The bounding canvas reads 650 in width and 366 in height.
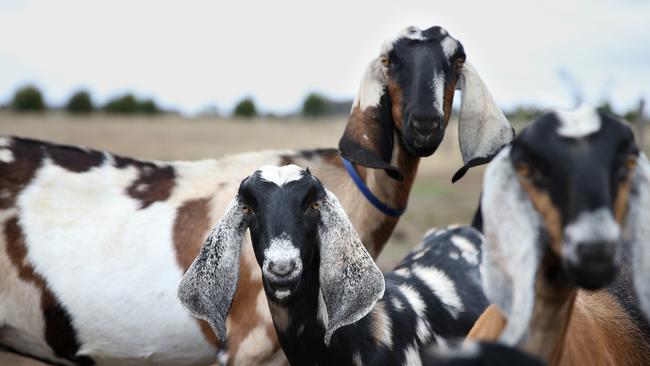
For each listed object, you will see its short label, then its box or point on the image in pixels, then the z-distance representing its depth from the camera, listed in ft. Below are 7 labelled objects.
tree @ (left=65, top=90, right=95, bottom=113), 137.28
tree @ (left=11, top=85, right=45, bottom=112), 134.72
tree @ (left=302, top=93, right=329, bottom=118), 184.65
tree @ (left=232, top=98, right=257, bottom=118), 174.91
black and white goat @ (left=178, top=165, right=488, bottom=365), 11.18
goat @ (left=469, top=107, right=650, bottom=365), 6.80
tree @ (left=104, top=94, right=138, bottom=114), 154.10
